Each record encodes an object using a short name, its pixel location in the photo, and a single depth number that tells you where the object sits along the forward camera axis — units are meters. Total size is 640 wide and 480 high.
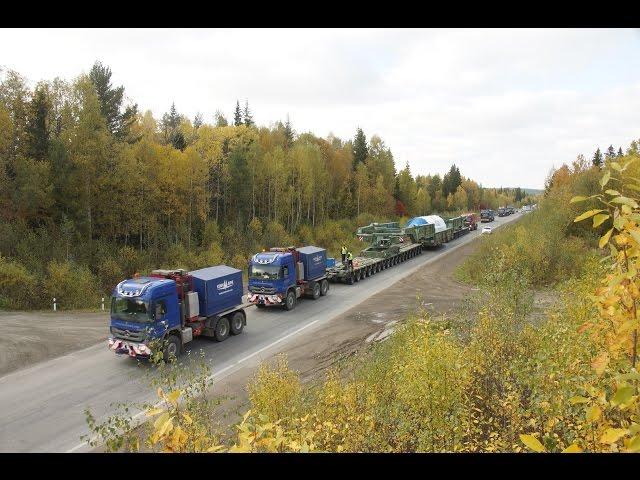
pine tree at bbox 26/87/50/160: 27.89
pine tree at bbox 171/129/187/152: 42.94
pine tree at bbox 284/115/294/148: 65.27
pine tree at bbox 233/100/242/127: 61.66
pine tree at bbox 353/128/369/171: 73.56
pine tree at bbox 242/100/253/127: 62.81
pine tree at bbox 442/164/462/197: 113.88
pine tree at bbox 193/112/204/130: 67.56
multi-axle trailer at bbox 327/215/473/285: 29.77
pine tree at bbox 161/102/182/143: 66.25
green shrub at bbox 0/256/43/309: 21.16
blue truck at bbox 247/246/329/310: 21.81
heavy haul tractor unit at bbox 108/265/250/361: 14.77
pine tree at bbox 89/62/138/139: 36.16
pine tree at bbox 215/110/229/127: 65.12
